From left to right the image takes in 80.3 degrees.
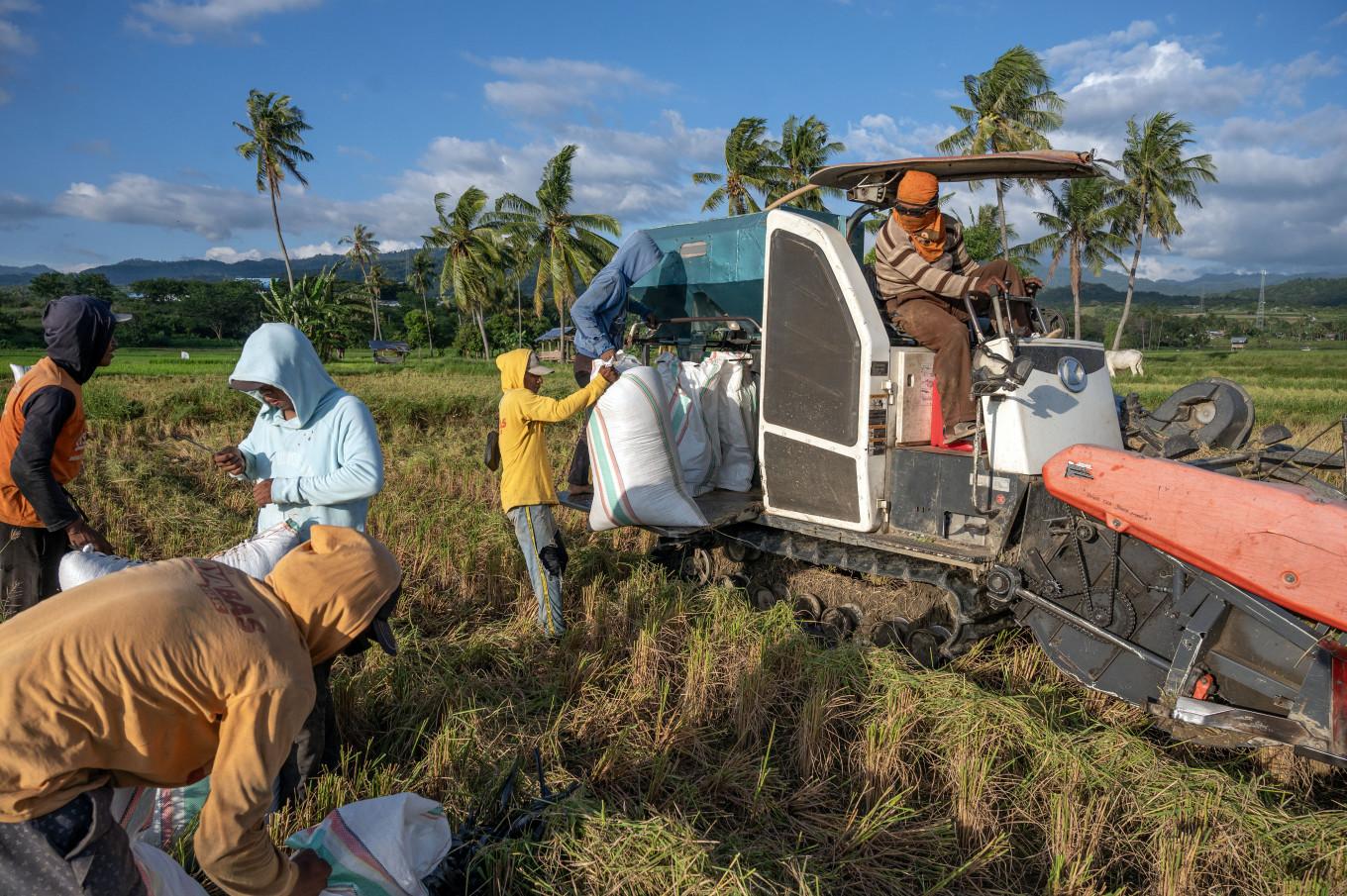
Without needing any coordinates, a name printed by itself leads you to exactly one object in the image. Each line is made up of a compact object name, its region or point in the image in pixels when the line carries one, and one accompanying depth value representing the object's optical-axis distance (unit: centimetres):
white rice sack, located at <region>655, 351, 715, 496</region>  536
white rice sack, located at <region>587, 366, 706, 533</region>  480
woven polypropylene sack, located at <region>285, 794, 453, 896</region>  216
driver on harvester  427
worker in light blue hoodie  324
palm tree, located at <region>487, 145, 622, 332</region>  3419
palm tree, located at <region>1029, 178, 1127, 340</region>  3531
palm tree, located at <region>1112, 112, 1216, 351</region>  3381
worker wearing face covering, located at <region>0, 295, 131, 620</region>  334
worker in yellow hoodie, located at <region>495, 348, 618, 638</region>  468
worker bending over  157
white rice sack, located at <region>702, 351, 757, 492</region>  543
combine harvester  297
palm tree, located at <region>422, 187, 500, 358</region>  3950
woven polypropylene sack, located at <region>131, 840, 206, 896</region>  188
